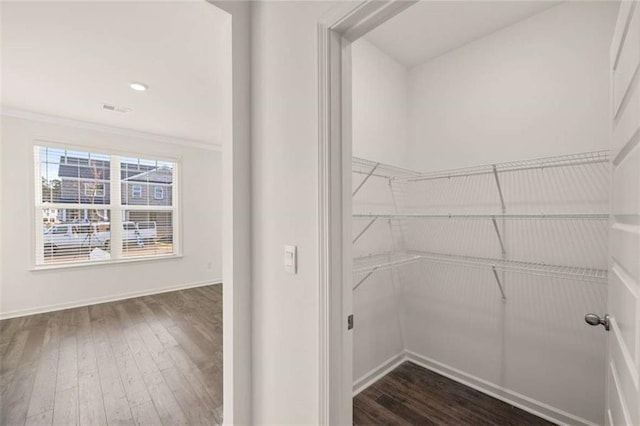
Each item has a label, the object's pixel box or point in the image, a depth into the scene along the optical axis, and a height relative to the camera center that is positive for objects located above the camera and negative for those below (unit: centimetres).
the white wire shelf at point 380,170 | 201 +35
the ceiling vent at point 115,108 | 337 +132
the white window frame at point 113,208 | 369 +11
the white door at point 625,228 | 65 -5
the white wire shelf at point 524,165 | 167 +32
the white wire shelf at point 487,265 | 165 -38
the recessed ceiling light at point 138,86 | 279 +132
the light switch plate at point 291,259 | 118 -20
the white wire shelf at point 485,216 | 163 -4
